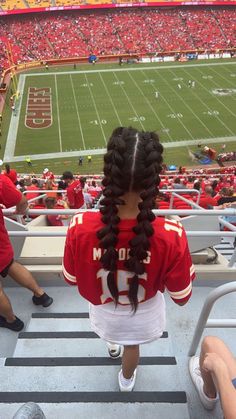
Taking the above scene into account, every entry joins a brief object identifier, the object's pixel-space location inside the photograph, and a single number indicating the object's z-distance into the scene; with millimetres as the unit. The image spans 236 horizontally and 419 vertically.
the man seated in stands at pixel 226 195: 7020
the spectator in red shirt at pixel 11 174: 8525
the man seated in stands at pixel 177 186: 8069
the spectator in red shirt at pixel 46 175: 14123
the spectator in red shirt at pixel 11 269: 2559
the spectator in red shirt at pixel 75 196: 6539
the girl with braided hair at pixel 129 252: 1592
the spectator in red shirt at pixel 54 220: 4703
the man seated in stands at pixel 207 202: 6268
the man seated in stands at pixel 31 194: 7128
